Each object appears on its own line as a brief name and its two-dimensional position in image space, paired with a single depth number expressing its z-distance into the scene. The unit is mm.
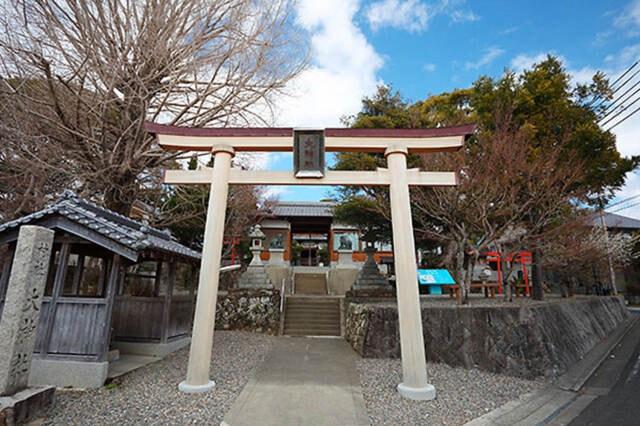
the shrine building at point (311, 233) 17984
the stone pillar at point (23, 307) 3533
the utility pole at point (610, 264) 13629
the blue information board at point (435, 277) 13289
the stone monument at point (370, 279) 11797
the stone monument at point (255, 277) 11702
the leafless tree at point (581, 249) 9359
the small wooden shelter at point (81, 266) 4797
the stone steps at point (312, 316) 9781
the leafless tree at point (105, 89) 6008
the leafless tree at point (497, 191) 8000
